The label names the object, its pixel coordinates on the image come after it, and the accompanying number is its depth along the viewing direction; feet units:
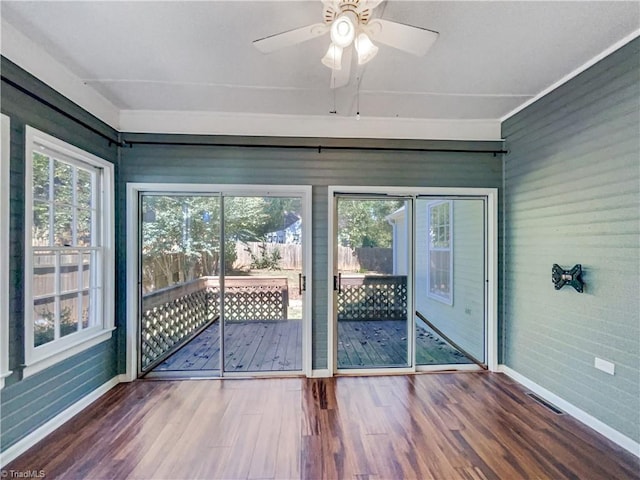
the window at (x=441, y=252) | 13.65
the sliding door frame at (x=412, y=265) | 11.43
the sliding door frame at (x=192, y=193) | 10.99
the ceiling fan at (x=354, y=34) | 5.15
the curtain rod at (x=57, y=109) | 7.02
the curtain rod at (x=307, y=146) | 11.09
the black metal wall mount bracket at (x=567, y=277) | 8.49
